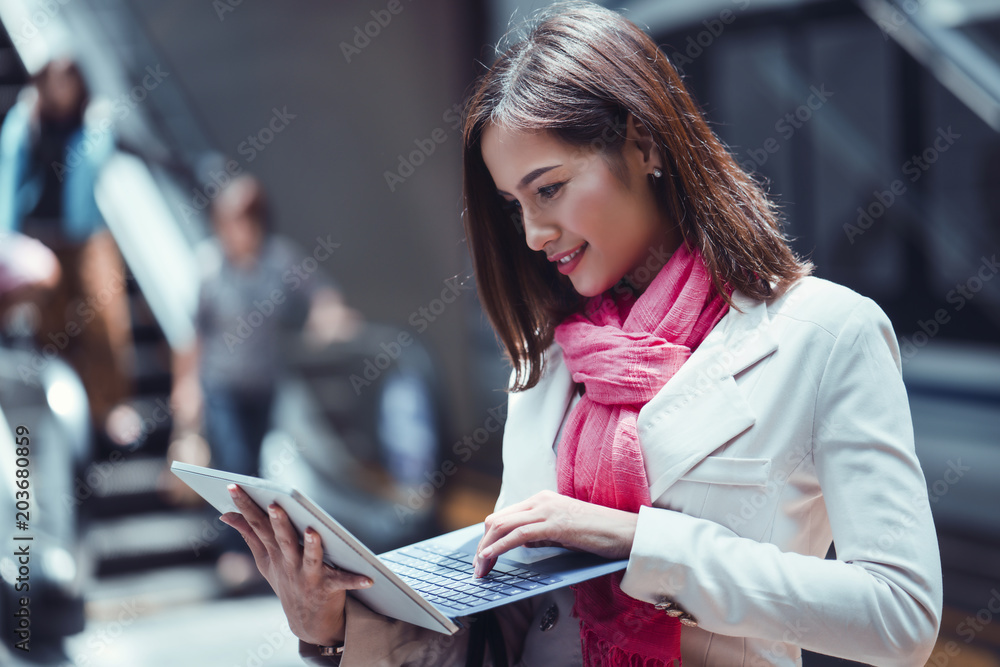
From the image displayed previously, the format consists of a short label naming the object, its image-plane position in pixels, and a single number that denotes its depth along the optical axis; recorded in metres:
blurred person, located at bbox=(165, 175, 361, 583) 4.51
